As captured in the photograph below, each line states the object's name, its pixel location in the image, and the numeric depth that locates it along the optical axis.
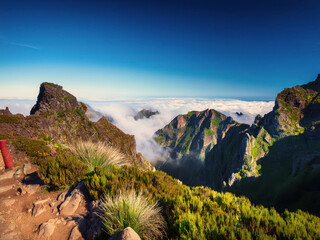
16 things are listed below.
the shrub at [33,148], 11.51
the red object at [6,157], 9.44
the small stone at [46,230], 5.19
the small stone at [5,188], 7.79
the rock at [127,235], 4.26
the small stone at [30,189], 7.46
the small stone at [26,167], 9.69
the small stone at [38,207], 6.13
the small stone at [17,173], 9.21
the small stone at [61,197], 6.79
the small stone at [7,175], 8.98
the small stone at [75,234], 5.13
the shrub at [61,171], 7.38
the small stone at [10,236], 5.07
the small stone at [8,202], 6.66
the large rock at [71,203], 6.22
